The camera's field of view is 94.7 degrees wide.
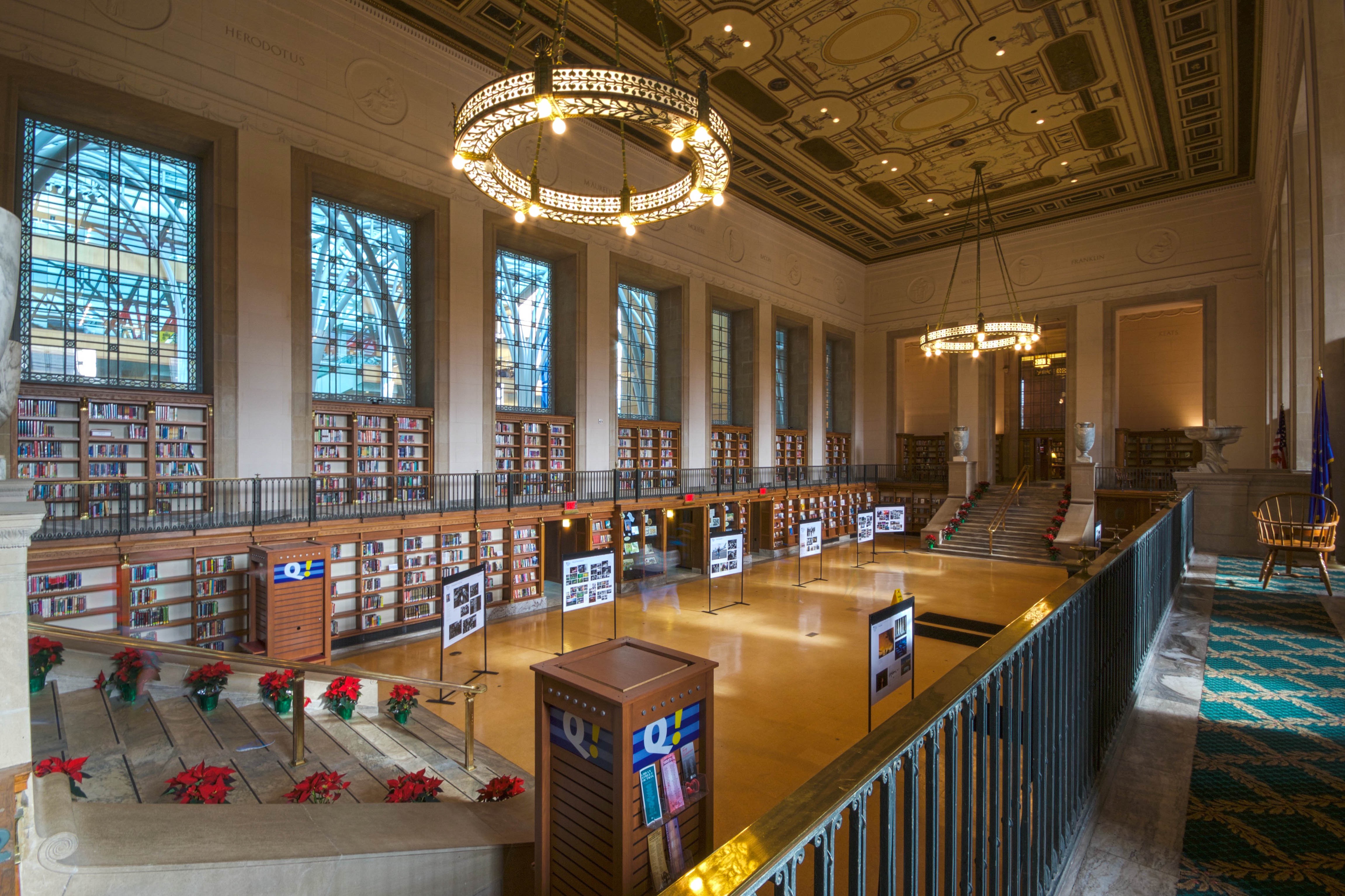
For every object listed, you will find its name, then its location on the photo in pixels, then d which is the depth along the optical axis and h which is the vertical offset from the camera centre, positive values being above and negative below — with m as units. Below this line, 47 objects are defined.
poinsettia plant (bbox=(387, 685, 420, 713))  6.46 -2.61
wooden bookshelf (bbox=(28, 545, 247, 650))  7.20 -1.80
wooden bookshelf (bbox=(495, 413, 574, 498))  13.00 -0.03
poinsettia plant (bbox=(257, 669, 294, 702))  6.00 -2.29
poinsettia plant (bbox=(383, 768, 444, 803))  4.53 -2.52
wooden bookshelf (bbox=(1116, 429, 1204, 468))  19.05 -0.07
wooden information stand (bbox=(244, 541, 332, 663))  8.02 -1.98
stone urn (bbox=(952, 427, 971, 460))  20.23 +0.20
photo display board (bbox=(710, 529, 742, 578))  10.94 -1.90
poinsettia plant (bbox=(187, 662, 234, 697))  5.70 -2.11
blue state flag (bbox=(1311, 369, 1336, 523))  5.57 -0.08
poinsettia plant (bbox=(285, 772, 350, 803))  4.24 -2.35
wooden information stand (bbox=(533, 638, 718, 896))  2.95 -1.64
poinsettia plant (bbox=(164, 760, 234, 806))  3.94 -2.15
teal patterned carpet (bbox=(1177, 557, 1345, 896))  1.90 -1.29
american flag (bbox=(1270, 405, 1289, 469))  10.13 -0.10
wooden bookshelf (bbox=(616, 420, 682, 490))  15.66 -0.03
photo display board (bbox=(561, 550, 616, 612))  8.57 -1.85
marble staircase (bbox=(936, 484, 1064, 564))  16.62 -2.36
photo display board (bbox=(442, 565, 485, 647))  7.07 -1.84
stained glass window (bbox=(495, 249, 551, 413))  13.62 +2.64
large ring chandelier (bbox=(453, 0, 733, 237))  5.32 +3.10
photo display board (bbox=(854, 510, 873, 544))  15.09 -1.87
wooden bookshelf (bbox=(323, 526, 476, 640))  9.64 -2.03
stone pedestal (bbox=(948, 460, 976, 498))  20.28 -1.01
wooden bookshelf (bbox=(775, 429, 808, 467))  20.80 +0.02
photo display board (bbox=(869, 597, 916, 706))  5.17 -1.76
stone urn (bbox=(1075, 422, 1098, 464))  17.56 +0.22
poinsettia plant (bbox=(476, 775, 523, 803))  4.73 -2.61
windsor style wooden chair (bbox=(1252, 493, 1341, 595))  5.32 -0.80
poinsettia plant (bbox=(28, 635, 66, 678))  5.21 -1.73
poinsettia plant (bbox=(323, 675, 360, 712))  6.28 -2.49
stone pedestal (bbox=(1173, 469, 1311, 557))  8.33 -0.83
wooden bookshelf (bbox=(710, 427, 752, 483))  18.31 +0.03
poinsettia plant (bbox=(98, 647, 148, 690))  5.49 -1.95
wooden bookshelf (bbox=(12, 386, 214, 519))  7.71 +0.06
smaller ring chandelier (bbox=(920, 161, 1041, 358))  13.70 +2.67
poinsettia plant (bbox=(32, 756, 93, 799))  3.64 -1.89
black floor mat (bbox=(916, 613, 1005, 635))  10.07 -2.96
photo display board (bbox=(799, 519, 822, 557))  13.01 -1.92
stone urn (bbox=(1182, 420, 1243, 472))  9.92 +0.10
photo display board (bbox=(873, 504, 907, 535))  14.84 -1.74
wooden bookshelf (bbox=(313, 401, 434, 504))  10.33 -0.03
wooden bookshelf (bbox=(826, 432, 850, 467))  23.16 -0.04
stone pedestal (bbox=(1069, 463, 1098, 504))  17.38 -1.01
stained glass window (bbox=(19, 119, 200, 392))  8.17 +2.66
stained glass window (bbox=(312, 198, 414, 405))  10.91 +2.68
